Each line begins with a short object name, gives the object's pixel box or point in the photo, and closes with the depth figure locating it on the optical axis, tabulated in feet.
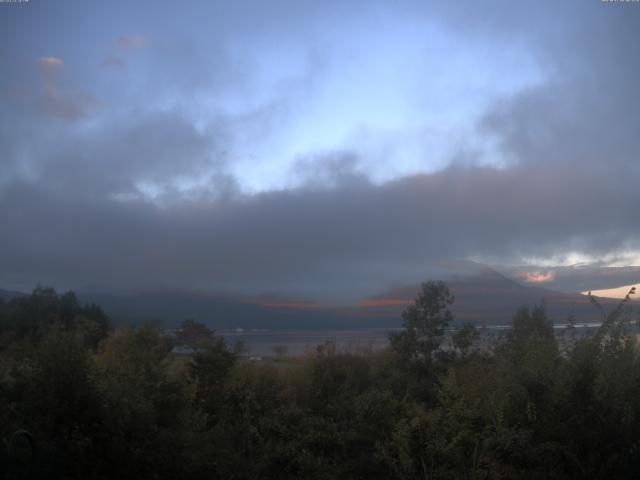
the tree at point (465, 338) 68.69
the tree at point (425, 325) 71.41
